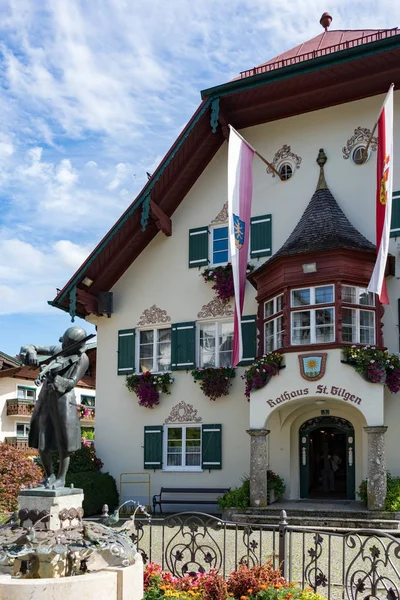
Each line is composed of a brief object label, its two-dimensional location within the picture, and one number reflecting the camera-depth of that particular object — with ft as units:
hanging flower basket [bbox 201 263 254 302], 60.75
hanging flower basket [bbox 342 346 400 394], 48.96
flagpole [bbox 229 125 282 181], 60.03
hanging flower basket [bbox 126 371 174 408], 62.90
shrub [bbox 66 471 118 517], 58.95
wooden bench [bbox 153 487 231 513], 58.65
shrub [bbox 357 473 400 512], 46.62
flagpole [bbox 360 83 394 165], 55.79
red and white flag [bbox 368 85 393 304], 48.37
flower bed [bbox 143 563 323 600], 22.91
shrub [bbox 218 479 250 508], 51.65
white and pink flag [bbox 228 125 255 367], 53.57
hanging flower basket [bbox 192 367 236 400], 59.62
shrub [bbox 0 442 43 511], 52.85
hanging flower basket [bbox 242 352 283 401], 52.44
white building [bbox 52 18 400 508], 52.42
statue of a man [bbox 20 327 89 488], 26.25
